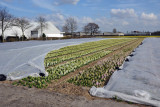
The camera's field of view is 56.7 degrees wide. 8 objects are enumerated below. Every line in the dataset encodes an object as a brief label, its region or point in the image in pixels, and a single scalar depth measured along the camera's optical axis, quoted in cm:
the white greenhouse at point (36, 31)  4400
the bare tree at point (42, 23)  5003
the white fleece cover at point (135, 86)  351
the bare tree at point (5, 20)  3693
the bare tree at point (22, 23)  4289
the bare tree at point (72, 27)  7169
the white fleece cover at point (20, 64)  548
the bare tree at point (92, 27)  9708
